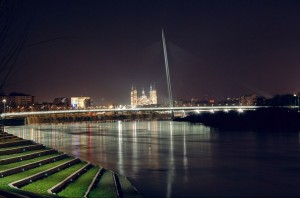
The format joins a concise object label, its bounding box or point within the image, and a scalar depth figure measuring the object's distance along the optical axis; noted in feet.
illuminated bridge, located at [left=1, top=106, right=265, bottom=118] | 246.88
